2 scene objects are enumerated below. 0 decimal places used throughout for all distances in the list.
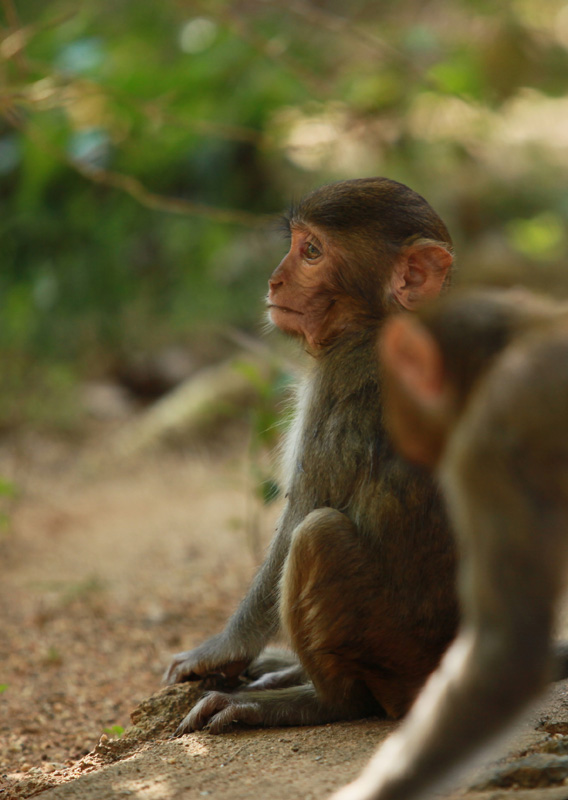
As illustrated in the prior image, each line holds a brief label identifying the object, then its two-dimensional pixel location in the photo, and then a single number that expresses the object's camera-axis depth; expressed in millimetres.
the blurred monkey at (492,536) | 4172
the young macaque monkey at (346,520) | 6934
